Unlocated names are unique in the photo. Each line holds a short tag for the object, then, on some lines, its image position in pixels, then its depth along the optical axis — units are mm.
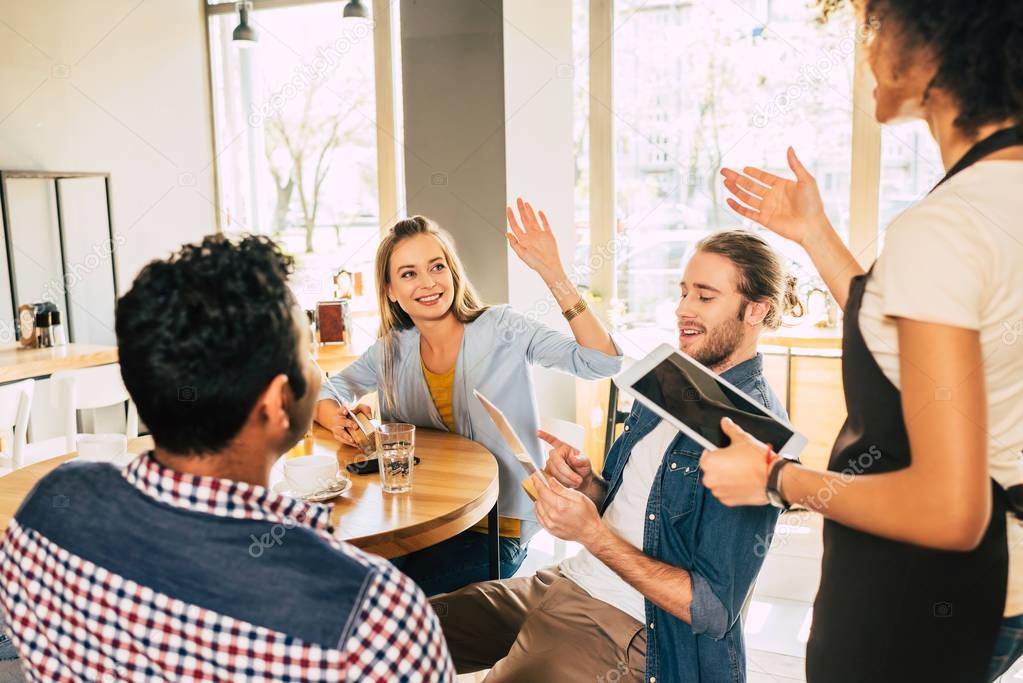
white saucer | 1544
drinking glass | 1620
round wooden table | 1437
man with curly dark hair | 715
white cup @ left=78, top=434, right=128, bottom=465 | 1625
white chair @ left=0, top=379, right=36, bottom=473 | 2727
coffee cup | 1568
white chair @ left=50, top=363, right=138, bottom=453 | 3018
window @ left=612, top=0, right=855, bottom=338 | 3959
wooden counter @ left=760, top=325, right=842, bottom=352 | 3408
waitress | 800
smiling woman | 2018
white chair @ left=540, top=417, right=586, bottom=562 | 2195
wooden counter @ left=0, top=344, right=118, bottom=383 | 3474
